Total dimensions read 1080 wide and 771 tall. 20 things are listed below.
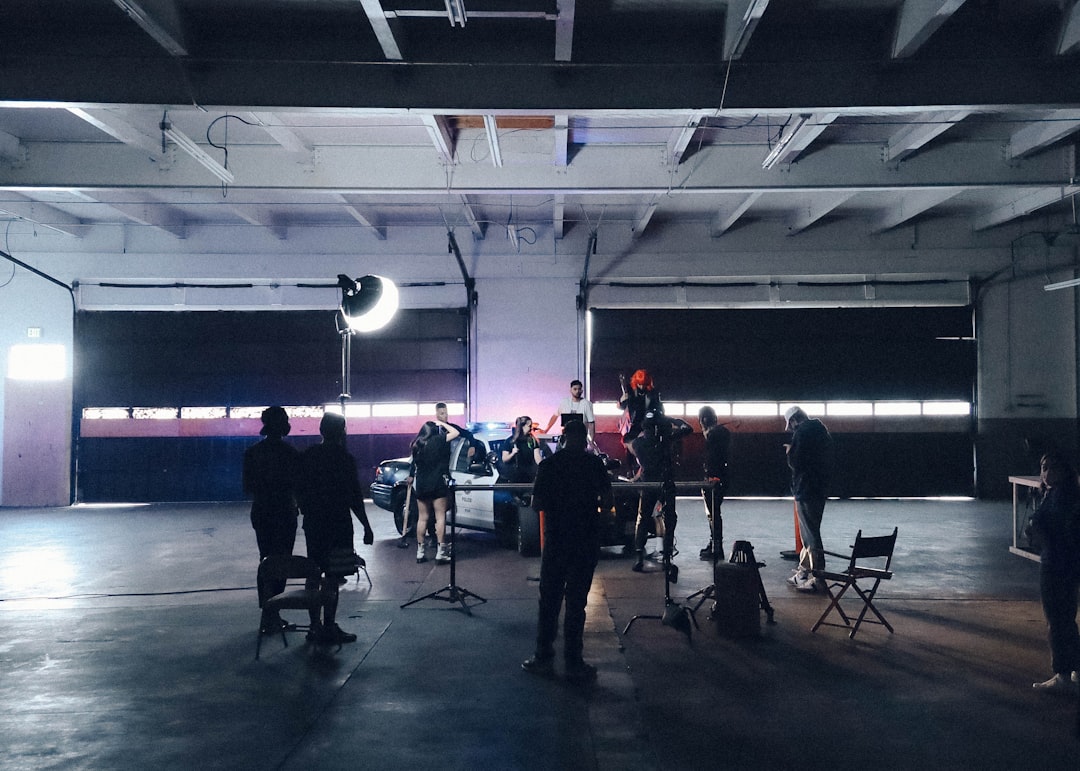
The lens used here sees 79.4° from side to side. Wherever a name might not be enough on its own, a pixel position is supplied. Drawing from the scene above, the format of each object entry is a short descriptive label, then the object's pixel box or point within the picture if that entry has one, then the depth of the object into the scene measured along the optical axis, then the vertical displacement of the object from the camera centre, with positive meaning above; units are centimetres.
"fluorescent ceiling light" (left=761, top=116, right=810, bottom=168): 657 +284
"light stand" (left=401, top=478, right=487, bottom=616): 567 -160
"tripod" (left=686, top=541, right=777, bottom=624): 503 -117
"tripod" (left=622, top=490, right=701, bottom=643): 488 -153
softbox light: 673 +115
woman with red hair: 783 +13
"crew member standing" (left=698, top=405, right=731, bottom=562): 738 -42
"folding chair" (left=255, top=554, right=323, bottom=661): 445 -115
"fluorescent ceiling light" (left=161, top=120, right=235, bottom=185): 689 +291
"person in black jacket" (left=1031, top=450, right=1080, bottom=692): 380 -88
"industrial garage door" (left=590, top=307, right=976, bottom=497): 1266 +72
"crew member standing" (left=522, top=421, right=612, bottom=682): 418 -86
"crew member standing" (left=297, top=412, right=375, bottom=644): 483 -68
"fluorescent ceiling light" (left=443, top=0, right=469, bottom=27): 426 +269
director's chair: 489 -122
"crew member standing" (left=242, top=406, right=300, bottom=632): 510 -56
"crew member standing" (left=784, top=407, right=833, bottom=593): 610 -64
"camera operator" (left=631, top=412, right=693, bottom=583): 640 -50
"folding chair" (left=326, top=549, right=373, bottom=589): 474 -110
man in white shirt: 969 +11
